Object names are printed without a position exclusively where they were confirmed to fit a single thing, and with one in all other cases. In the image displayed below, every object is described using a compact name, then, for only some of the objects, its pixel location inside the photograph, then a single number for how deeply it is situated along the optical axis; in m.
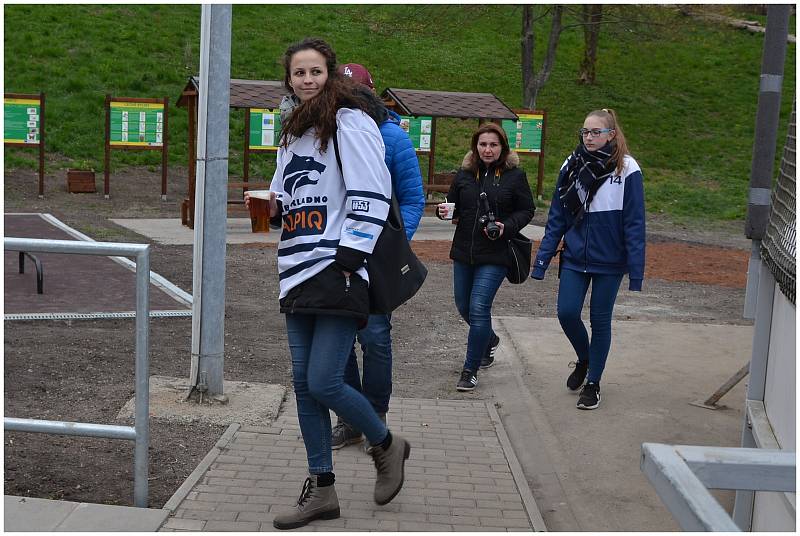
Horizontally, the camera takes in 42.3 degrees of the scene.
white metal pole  5.30
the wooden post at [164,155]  17.52
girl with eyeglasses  5.66
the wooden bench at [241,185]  14.64
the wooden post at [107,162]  17.52
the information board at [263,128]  16.77
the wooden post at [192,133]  15.17
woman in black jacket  6.07
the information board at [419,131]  19.06
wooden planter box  17.72
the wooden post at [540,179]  20.26
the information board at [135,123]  17.95
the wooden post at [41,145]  17.03
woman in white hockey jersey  3.71
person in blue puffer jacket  4.53
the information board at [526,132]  20.53
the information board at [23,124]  17.61
